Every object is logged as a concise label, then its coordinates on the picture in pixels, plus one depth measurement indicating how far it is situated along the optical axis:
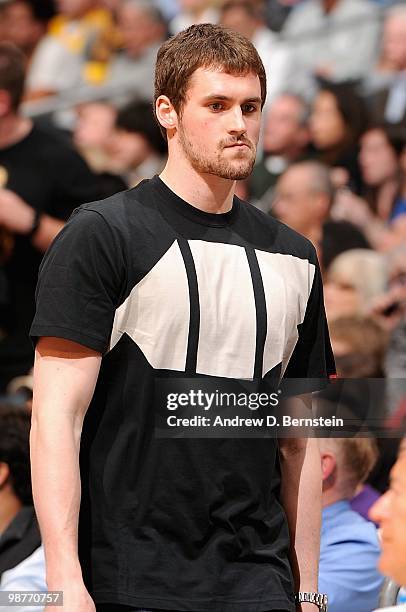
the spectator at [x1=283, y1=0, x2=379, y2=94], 14.97
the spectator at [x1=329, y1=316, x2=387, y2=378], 9.21
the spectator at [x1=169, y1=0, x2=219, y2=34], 17.02
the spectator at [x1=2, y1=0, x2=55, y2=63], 18.86
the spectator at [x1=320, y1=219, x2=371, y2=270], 12.29
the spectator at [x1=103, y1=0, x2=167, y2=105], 16.98
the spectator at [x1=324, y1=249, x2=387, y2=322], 11.84
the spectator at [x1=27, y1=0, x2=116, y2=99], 18.19
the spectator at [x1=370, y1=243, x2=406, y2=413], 10.34
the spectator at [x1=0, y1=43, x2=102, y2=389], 10.58
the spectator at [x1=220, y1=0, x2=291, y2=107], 15.59
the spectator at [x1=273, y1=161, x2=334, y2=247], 13.23
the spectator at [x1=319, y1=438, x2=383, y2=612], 6.39
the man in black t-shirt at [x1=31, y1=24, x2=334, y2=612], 4.57
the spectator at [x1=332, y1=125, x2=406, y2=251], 13.21
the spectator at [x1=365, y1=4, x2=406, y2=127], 13.93
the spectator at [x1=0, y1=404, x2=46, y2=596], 7.21
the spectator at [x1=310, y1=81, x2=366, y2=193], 13.86
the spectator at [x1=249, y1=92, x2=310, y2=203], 14.70
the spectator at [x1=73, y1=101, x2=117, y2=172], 15.82
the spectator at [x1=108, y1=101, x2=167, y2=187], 14.59
